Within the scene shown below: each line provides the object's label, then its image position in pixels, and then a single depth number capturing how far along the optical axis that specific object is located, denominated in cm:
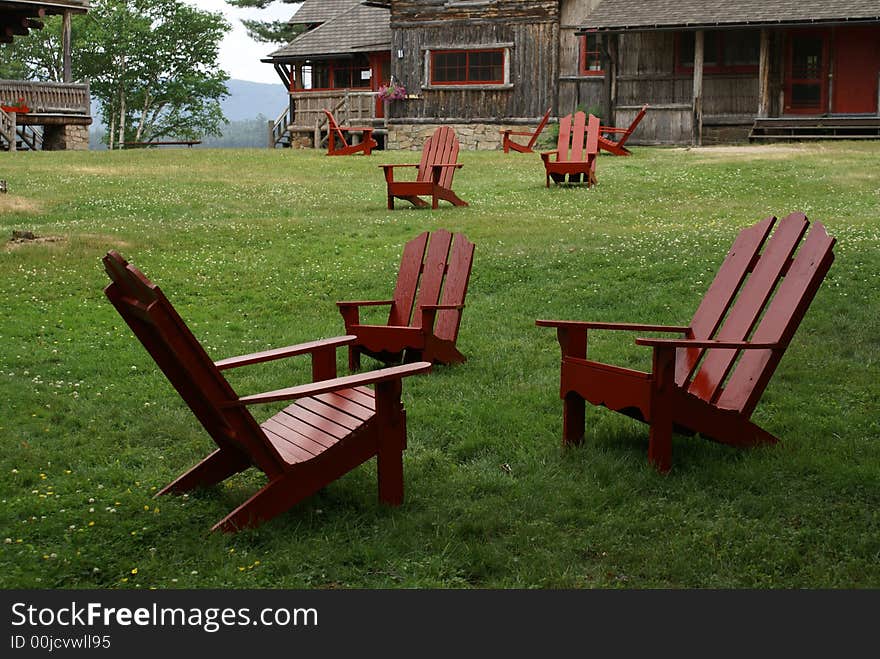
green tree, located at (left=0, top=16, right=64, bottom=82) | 5678
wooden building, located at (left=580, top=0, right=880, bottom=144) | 2462
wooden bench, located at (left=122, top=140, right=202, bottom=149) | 4395
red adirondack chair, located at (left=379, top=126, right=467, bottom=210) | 1499
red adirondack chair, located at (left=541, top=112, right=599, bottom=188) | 1722
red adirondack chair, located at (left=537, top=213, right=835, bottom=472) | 496
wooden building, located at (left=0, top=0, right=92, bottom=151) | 2844
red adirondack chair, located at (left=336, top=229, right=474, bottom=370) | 703
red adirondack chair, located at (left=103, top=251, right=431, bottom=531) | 393
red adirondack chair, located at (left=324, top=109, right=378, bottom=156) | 2595
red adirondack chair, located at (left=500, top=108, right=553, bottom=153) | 2500
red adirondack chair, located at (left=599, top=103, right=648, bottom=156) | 2268
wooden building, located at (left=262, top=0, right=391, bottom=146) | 3231
